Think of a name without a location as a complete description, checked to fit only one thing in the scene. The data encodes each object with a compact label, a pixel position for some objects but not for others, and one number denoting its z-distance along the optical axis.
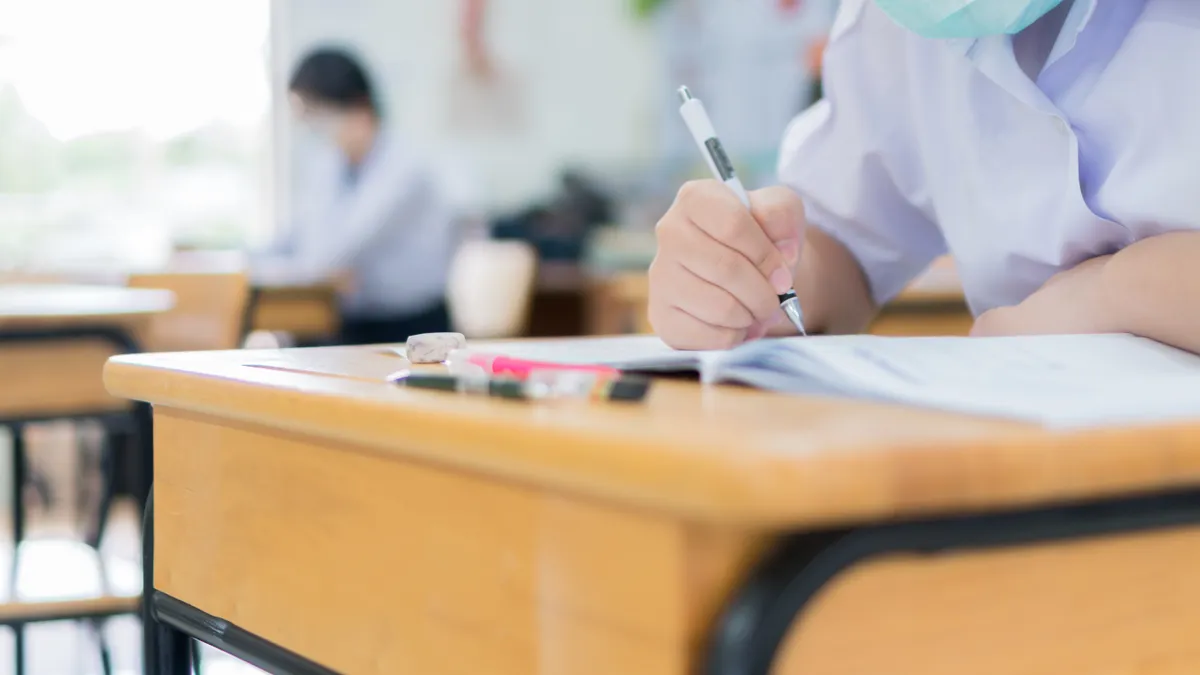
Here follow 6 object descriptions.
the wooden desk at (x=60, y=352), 2.33
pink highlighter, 1.01
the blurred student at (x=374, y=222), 4.15
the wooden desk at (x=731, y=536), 0.82
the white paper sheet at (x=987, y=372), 0.91
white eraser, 1.12
